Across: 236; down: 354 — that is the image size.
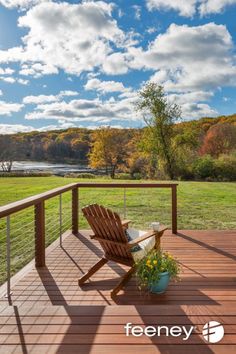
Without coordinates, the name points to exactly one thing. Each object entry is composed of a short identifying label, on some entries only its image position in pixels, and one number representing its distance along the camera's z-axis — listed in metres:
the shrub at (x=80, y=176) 21.15
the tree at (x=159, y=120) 20.39
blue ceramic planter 2.92
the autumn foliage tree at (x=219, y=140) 26.86
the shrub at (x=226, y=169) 17.97
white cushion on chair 3.23
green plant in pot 2.91
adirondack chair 3.14
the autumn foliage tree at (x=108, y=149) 29.31
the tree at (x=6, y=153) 29.02
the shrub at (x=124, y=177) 22.70
